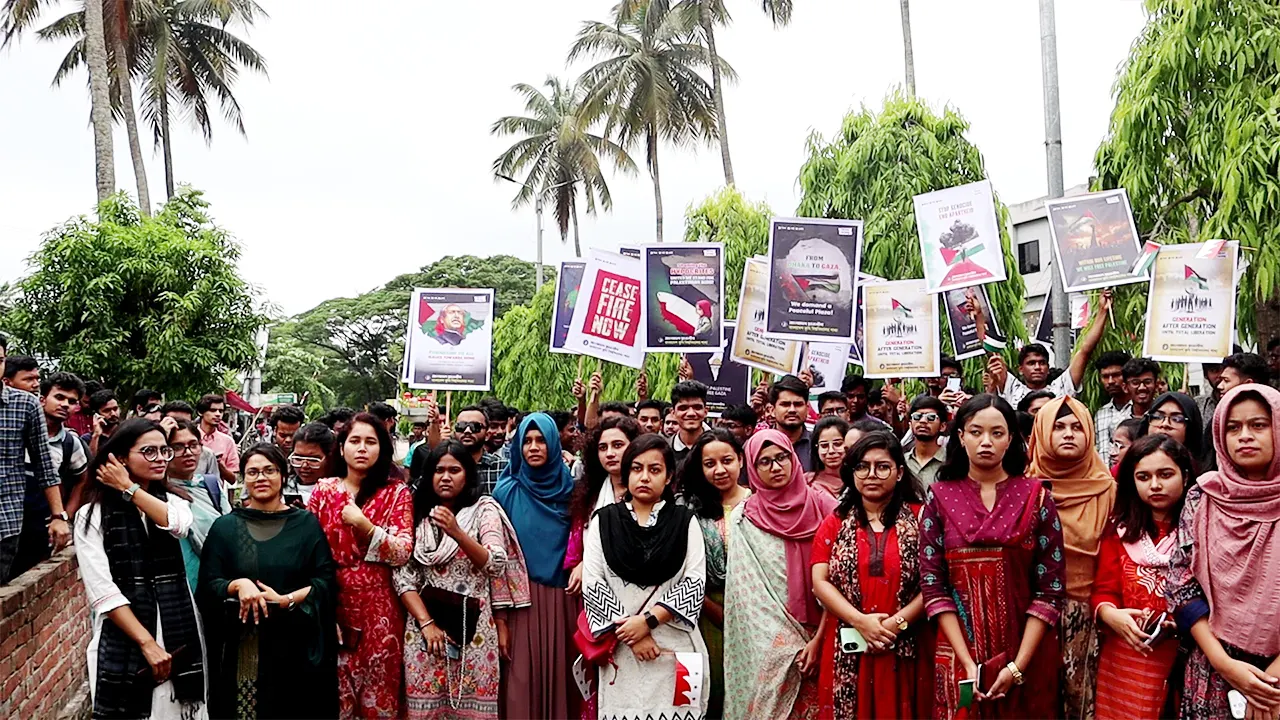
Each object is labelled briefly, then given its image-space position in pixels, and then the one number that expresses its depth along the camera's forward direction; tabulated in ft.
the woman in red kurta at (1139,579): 12.87
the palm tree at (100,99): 55.47
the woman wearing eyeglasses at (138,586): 13.44
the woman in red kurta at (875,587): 13.65
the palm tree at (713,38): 82.02
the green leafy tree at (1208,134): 25.07
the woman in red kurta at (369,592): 15.28
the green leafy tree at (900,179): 42.22
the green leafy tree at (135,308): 42.60
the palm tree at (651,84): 88.53
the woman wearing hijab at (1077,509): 13.85
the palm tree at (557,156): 107.65
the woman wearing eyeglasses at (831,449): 17.19
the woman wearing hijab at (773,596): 14.62
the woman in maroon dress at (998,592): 13.01
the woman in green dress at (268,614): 14.12
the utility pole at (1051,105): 28.37
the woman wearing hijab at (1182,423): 16.12
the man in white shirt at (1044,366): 22.76
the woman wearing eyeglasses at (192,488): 14.96
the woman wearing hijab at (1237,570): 11.76
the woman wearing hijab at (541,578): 16.28
